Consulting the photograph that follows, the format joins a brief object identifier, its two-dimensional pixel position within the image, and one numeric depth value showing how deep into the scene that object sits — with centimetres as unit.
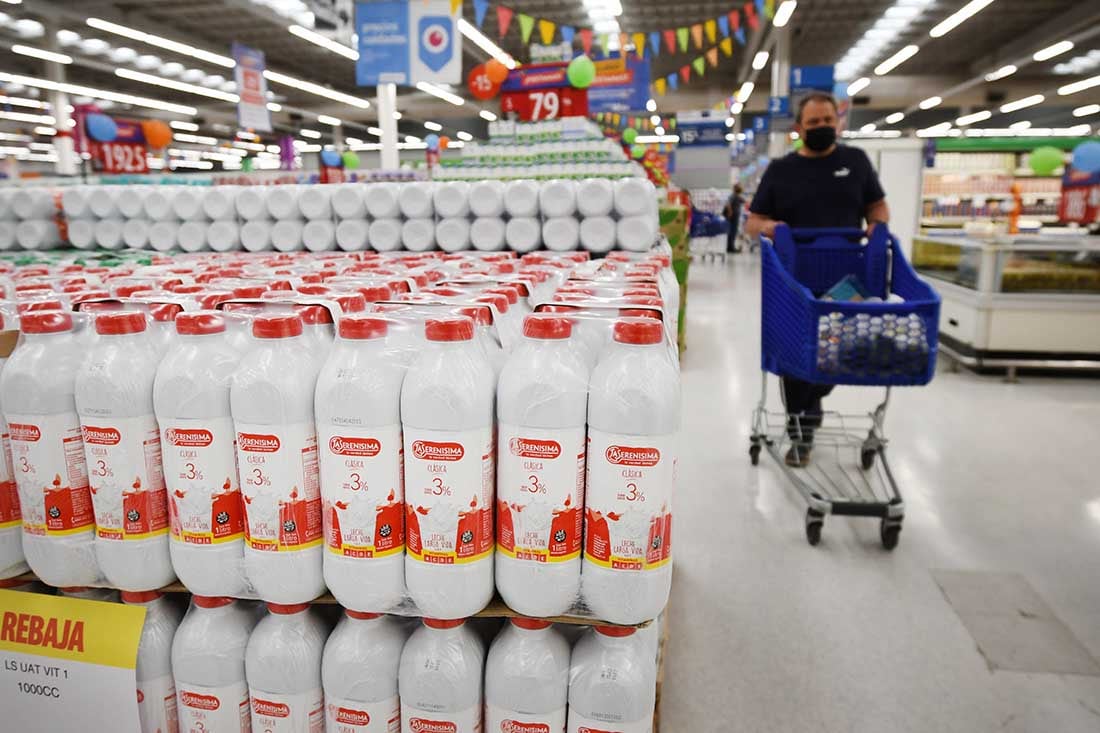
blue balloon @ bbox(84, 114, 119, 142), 926
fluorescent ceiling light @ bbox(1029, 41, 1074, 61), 1554
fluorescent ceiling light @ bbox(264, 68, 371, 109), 1870
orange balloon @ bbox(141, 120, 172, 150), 1216
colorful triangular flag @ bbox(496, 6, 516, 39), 977
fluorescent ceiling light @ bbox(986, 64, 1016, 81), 1817
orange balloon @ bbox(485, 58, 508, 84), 983
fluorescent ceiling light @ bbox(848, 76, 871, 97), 2152
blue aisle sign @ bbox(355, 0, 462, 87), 781
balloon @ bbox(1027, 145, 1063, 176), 1209
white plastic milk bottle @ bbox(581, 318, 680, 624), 122
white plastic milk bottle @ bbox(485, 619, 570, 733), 136
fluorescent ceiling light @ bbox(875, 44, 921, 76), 1759
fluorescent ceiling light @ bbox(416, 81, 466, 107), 2203
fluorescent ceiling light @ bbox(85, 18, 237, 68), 1391
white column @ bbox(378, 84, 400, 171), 903
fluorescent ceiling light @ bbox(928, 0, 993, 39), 1348
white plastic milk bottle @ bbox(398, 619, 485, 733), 136
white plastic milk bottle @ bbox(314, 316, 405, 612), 125
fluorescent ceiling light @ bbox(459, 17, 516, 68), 1515
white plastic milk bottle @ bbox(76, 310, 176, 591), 134
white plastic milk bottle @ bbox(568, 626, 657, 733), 136
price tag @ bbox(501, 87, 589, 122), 876
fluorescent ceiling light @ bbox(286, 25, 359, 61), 1487
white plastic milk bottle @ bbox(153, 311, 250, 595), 131
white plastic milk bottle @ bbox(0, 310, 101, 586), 138
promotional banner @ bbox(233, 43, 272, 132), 1157
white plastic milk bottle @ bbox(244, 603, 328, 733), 142
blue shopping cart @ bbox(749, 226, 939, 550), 275
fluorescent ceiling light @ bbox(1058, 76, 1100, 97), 1935
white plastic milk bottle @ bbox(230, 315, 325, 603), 128
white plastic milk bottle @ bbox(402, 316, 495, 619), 123
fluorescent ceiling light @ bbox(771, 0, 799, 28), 1312
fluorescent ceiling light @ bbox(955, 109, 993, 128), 2275
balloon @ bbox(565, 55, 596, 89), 846
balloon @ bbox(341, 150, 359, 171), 1801
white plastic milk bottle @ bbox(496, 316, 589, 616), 124
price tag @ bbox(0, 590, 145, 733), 143
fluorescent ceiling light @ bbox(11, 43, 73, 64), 1454
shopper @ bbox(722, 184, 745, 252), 1716
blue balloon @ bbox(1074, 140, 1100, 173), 991
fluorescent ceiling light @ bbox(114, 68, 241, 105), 1792
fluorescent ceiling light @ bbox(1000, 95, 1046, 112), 2139
